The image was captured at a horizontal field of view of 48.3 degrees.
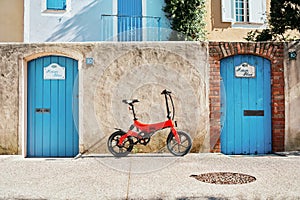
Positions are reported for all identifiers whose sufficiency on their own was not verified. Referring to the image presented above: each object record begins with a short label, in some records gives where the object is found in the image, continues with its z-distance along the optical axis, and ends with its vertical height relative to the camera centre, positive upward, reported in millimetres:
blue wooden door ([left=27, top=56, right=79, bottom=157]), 6883 -169
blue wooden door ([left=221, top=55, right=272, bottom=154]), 6934 -64
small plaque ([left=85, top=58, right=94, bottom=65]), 6860 +876
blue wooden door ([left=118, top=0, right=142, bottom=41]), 10422 +2643
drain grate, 4455 -1043
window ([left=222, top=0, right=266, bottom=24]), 11211 +3091
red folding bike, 6551 -688
